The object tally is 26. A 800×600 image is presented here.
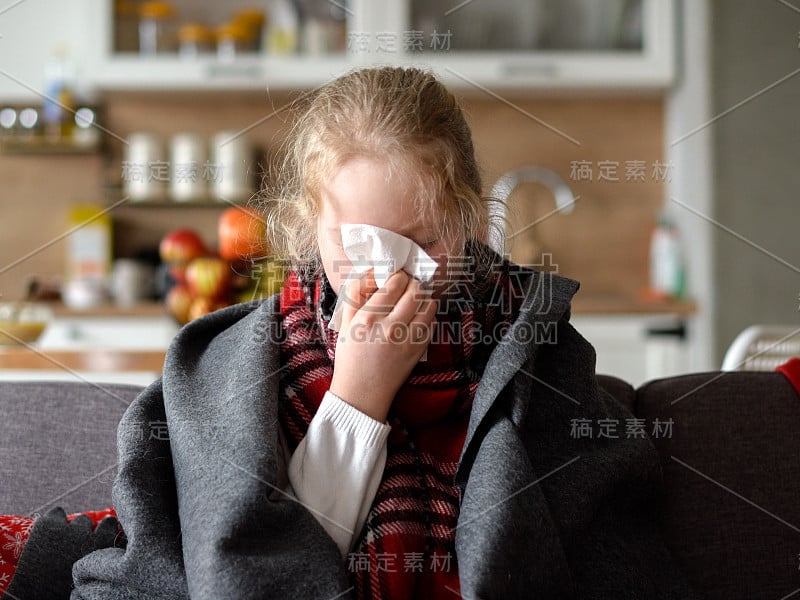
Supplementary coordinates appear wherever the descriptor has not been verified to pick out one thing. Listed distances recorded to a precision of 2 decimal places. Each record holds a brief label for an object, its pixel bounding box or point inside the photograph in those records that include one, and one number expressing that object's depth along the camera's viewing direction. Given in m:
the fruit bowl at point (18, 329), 1.84
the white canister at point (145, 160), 3.14
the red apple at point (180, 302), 1.47
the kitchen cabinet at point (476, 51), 2.89
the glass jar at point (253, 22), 2.97
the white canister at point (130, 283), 3.04
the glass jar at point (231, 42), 2.95
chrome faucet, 3.21
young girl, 0.75
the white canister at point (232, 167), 3.12
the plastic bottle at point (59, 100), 3.08
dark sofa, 0.98
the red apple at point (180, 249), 1.56
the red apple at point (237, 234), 1.36
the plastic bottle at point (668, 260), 3.00
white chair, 1.50
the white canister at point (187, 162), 3.12
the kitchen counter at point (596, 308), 2.84
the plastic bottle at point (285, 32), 2.95
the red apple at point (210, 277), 1.42
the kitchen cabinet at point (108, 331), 2.93
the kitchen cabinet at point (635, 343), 2.80
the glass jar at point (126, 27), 2.94
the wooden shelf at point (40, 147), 3.12
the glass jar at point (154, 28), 2.95
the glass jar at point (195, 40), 2.95
